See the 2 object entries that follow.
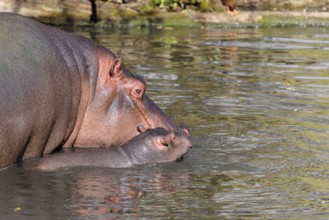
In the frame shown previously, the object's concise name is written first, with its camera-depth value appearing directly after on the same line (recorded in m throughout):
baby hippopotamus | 14.95
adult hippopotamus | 14.14
